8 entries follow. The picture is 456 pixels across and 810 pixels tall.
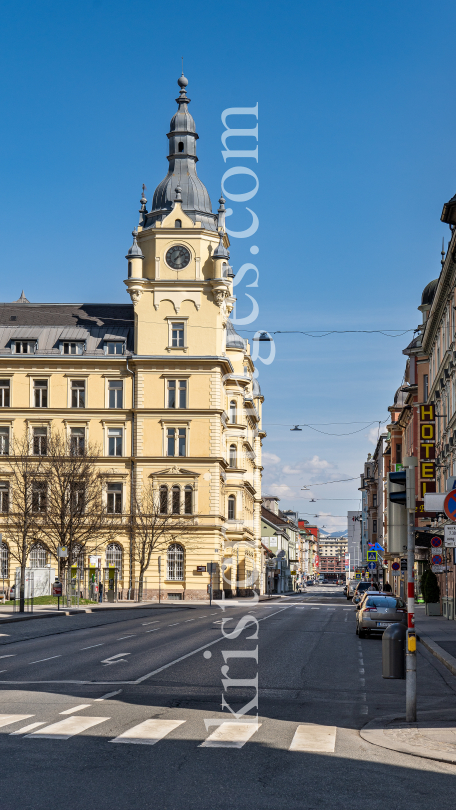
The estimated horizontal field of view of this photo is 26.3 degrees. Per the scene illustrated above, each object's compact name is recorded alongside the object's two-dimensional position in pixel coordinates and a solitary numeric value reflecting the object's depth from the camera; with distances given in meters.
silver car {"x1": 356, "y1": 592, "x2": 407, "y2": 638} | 30.70
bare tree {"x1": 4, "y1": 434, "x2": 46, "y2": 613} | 59.78
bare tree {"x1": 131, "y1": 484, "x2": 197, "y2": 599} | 64.19
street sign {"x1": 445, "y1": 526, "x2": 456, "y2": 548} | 22.85
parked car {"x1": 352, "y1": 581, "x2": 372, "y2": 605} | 69.45
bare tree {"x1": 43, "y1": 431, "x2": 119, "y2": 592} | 57.94
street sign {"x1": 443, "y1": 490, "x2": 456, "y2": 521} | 17.50
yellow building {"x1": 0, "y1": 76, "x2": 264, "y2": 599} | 66.62
